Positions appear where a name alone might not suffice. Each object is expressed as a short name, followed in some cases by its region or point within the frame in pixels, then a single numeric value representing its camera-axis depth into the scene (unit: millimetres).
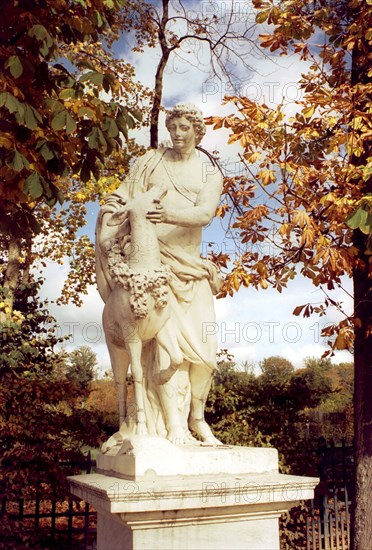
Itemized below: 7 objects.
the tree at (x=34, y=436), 6988
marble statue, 3949
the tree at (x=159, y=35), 11789
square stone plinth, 3350
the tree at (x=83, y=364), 21922
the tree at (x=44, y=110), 4805
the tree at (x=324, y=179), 6684
